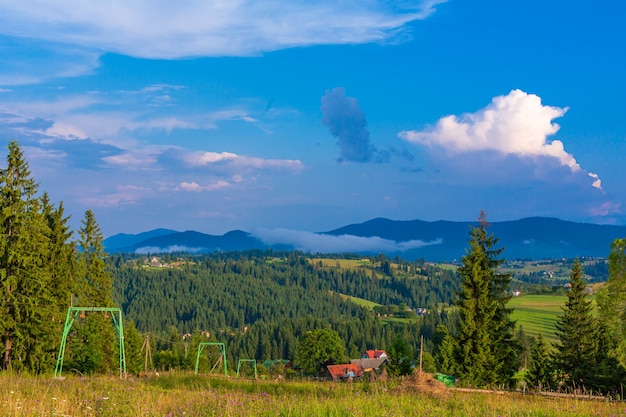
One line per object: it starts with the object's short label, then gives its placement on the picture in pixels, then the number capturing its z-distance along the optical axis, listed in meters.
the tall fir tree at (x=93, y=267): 55.34
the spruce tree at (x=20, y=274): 34.94
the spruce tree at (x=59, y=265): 40.28
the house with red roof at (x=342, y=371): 101.63
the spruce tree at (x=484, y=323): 37.09
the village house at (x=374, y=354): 149.75
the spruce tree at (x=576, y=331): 46.31
